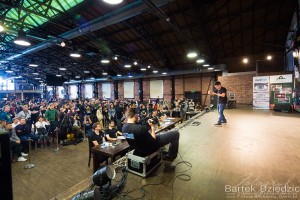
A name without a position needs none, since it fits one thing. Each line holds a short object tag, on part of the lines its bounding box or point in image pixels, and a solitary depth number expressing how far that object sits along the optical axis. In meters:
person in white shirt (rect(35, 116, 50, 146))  6.05
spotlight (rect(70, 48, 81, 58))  6.37
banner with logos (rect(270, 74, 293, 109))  8.12
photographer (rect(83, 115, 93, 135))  6.96
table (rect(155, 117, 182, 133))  4.98
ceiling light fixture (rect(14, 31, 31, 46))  4.64
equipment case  2.31
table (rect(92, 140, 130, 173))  3.25
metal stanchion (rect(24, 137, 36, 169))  4.27
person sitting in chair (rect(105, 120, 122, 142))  4.59
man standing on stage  5.11
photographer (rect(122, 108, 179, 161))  2.30
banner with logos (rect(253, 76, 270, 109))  9.03
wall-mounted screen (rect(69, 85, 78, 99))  24.70
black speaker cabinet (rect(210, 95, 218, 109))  10.61
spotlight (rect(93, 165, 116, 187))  1.88
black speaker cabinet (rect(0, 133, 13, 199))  0.94
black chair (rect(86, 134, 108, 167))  4.24
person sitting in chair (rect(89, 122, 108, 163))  4.23
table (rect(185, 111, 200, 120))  8.89
